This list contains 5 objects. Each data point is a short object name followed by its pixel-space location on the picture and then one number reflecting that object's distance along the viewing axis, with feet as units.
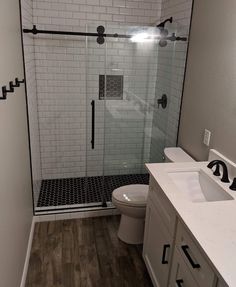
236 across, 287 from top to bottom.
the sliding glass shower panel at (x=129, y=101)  9.87
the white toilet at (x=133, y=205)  7.40
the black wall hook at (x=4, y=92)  4.28
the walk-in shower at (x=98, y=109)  9.38
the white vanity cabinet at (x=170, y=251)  3.88
